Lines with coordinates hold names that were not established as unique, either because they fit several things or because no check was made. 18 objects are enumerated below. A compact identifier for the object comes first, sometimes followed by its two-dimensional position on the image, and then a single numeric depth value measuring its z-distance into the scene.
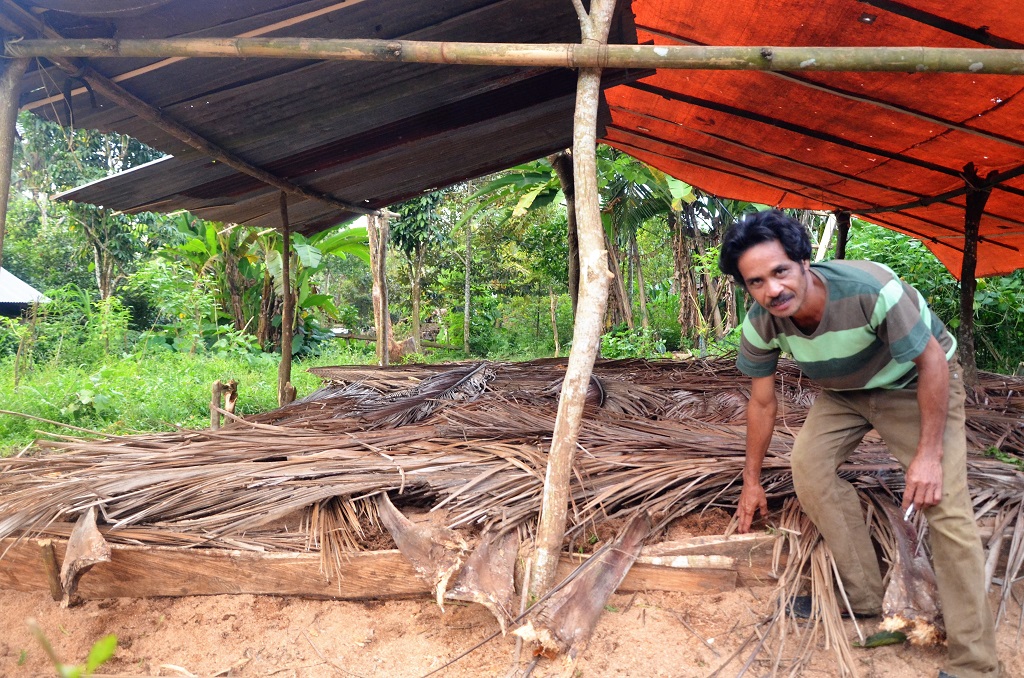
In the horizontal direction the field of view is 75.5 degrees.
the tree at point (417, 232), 10.51
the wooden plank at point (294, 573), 2.26
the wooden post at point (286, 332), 4.88
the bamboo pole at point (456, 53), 2.11
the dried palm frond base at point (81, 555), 2.17
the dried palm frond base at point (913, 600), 1.99
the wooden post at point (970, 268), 3.74
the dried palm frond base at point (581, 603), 2.00
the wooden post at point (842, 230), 5.33
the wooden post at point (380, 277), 6.74
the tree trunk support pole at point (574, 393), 2.15
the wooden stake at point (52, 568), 2.32
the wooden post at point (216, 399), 3.67
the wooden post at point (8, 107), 2.17
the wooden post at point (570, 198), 5.39
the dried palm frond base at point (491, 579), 2.06
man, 1.84
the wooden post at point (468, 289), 12.17
